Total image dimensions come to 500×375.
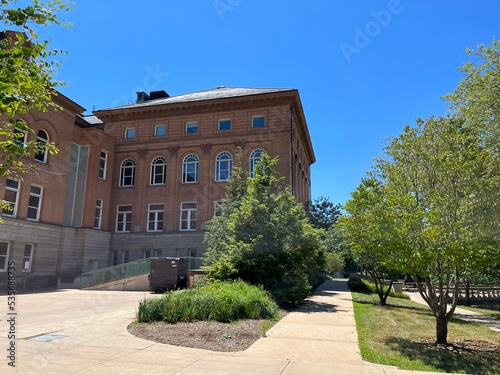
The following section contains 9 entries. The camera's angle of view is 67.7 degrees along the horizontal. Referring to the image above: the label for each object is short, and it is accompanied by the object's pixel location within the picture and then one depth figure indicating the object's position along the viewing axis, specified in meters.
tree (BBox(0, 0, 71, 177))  3.44
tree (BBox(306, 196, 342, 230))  40.41
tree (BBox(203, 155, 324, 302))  15.80
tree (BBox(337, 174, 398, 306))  10.05
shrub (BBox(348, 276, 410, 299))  29.72
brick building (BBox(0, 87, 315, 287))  30.12
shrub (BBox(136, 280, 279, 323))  10.39
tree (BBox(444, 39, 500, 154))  15.56
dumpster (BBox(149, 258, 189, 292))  22.41
